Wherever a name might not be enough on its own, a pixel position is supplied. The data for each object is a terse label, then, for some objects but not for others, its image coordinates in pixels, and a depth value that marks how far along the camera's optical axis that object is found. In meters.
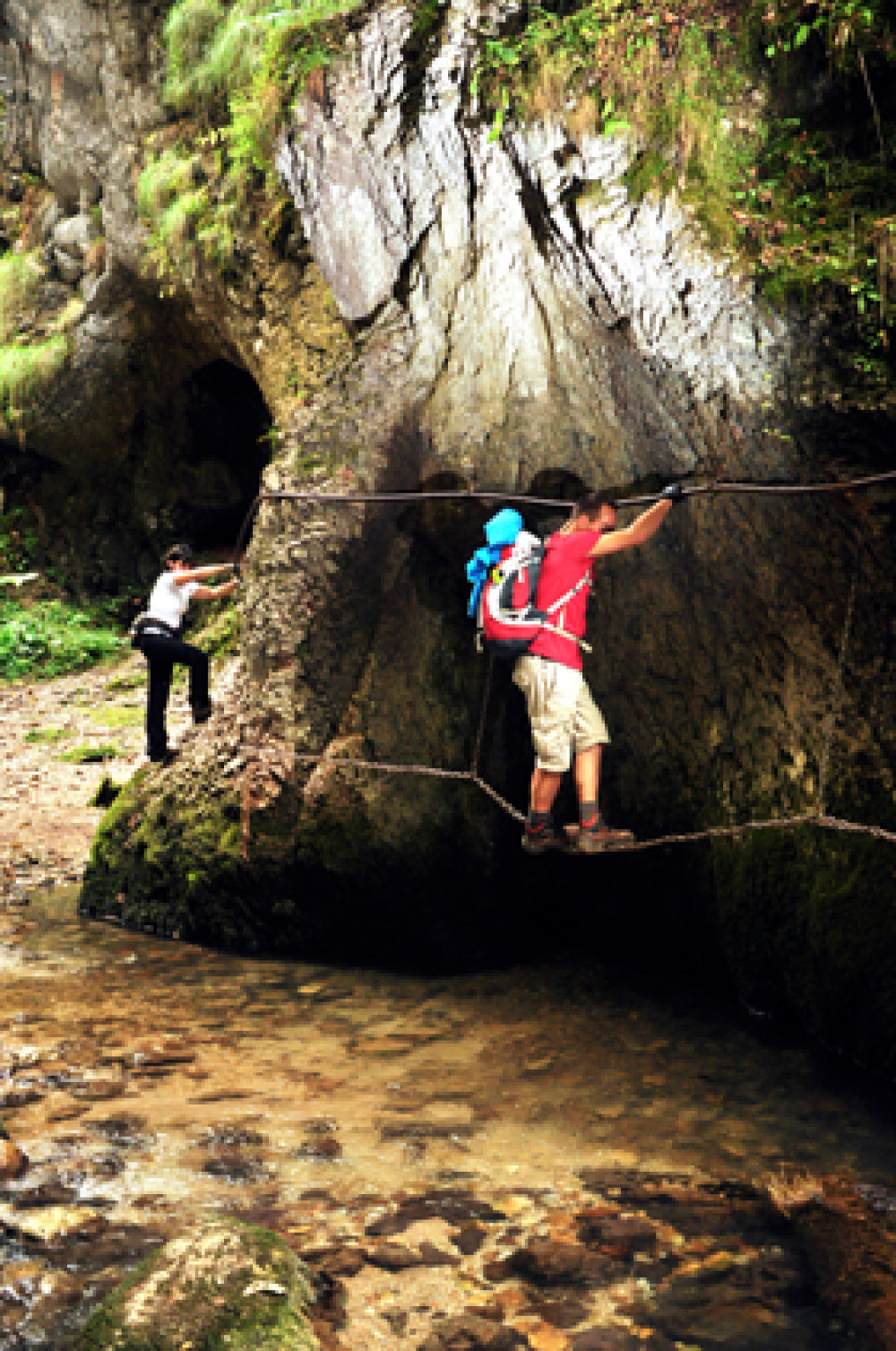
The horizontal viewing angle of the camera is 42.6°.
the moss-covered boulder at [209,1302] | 3.75
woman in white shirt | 9.60
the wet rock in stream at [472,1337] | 4.14
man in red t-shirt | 6.61
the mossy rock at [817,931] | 6.19
